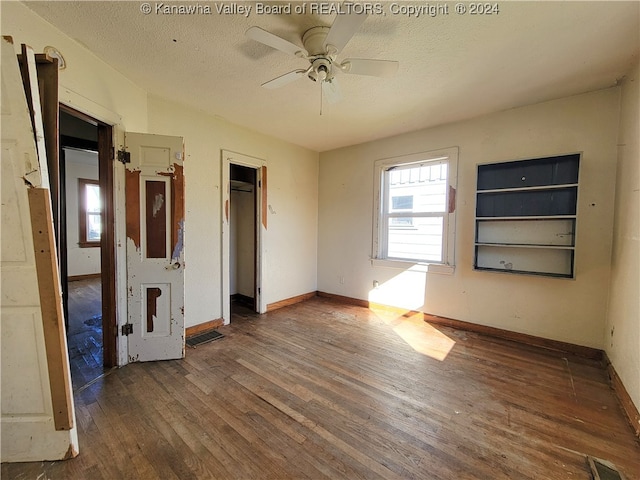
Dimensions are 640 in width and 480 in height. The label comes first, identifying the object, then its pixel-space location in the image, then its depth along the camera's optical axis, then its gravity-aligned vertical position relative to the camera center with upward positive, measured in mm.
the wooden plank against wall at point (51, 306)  1346 -431
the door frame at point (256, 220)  3328 +69
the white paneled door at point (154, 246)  2410 -204
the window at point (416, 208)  3438 +256
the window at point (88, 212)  6078 +262
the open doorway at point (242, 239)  4129 -236
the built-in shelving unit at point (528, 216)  2695 +119
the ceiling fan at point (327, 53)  1448 +1078
